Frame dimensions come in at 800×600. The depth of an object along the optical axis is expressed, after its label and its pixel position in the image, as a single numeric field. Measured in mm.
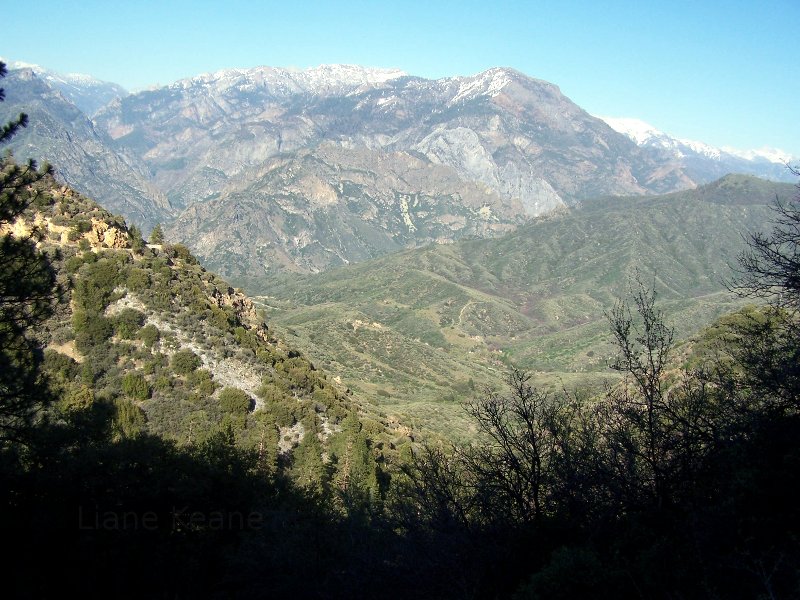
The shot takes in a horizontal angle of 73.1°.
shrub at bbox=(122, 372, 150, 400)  41500
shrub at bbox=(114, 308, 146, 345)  44719
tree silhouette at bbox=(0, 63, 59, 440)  19891
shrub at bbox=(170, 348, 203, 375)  43969
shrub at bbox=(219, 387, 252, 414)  43019
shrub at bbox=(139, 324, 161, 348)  44822
